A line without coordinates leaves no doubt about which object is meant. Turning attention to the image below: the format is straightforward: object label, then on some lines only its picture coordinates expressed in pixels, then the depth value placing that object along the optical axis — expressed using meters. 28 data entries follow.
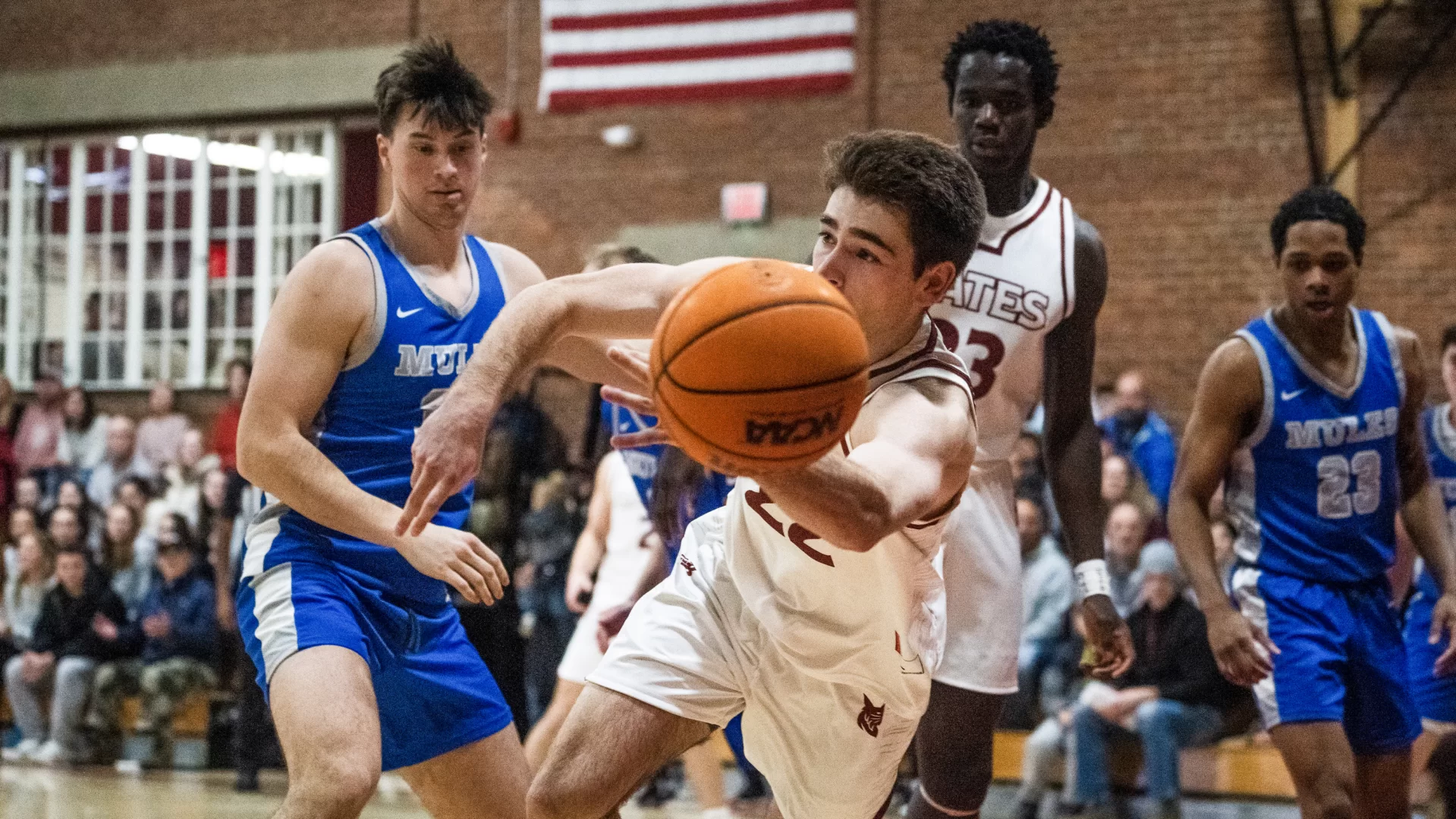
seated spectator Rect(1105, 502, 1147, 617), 8.03
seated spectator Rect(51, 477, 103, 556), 10.86
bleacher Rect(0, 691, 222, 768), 10.13
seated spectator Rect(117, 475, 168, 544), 10.91
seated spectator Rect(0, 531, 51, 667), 10.55
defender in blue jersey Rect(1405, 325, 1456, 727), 5.61
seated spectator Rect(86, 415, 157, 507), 11.84
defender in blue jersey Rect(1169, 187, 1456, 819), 4.25
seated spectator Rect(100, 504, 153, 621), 10.58
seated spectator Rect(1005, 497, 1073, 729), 8.04
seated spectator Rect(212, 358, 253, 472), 10.89
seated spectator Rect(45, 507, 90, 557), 10.62
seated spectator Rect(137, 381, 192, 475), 12.11
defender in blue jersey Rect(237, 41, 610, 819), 3.36
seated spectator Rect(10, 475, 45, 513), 11.42
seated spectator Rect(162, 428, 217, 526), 11.07
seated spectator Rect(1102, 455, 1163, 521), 8.48
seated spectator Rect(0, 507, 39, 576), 10.92
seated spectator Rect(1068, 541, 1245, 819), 7.52
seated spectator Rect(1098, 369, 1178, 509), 9.02
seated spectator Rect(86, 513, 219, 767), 9.97
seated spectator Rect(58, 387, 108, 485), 12.17
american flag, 11.59
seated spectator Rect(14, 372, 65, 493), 12.27
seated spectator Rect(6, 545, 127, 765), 10.18
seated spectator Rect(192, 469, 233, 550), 10.05
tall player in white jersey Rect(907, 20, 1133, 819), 4.03
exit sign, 11.78
